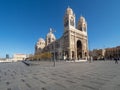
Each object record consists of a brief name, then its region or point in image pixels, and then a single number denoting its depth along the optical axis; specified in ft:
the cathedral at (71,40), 123.09
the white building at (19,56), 304.83
